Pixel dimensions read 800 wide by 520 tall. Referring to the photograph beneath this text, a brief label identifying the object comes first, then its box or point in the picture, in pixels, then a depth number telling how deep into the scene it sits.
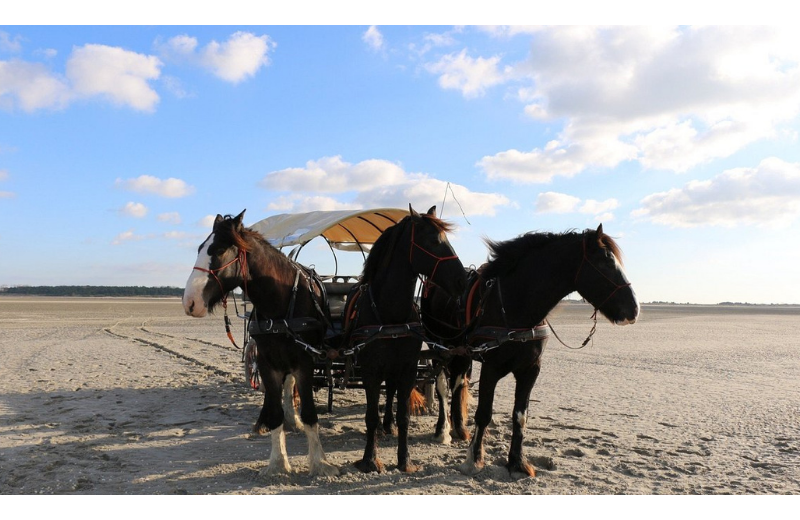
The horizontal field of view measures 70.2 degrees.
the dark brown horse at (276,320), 5.34
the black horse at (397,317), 5.39
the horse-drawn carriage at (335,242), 6.93
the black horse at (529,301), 5.39
